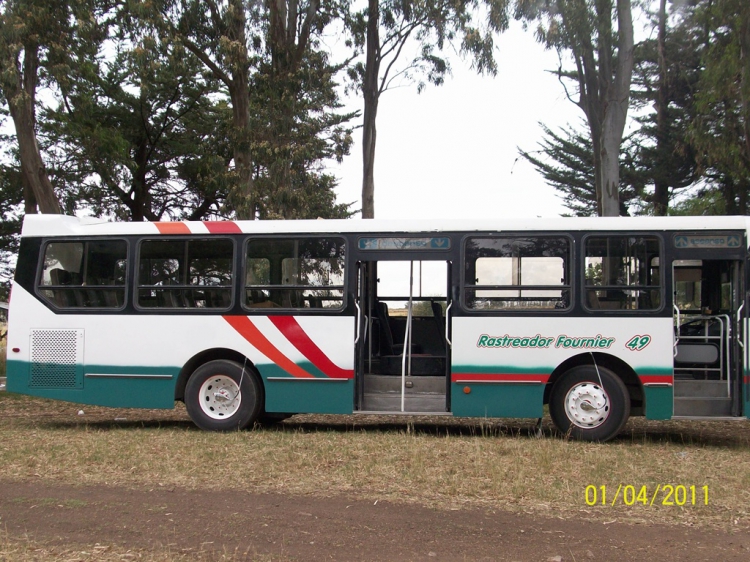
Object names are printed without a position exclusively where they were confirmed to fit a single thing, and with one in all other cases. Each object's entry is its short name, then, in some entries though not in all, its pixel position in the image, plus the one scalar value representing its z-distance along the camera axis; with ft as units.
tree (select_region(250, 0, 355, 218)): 62.23
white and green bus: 33.06
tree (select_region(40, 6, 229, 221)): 71.41
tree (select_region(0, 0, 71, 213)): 54.90
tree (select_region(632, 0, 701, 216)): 91.94
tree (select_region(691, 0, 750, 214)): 58.48
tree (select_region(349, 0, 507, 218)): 68.80
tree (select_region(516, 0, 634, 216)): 54.44
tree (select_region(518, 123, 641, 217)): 123.95
